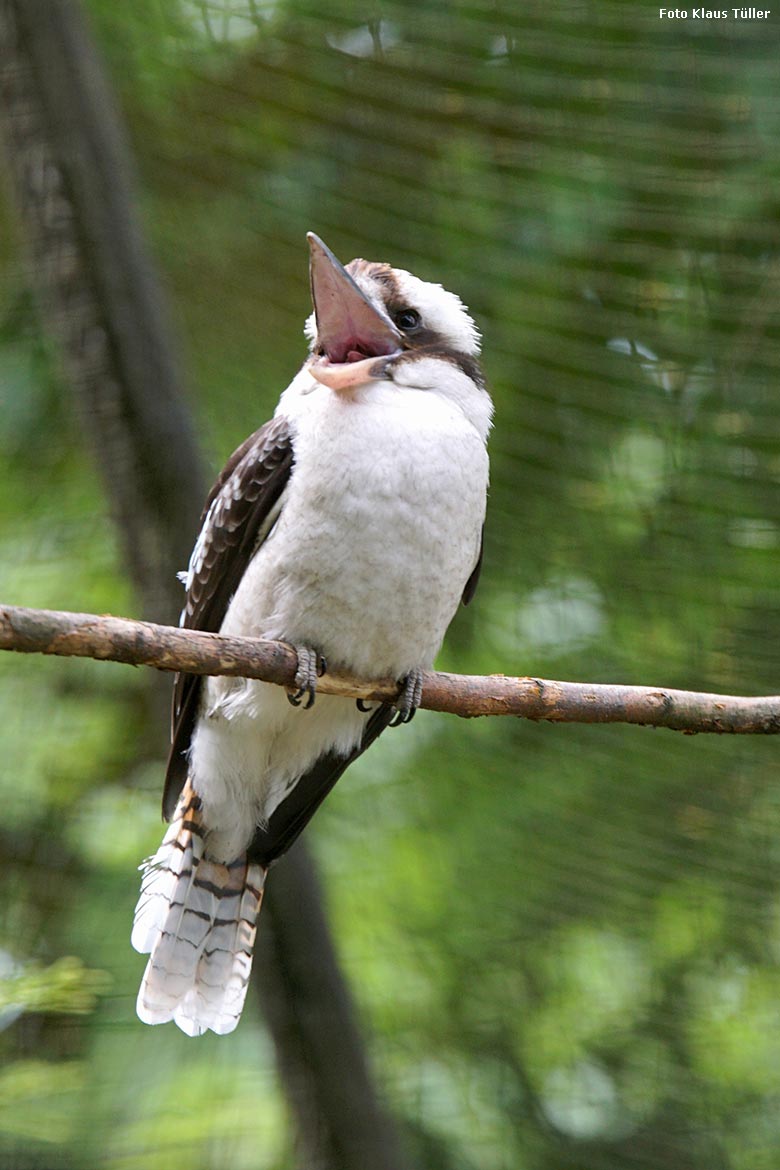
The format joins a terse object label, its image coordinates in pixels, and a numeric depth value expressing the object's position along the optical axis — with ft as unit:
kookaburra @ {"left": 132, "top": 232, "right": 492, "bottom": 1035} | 24.00
